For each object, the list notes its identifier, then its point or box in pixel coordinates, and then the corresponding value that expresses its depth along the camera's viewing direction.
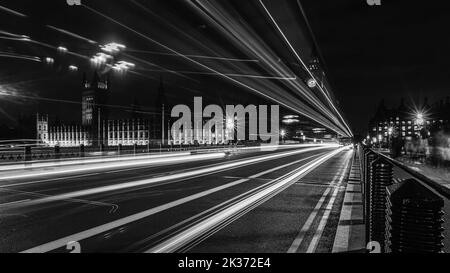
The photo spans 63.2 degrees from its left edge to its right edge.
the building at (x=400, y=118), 168.52
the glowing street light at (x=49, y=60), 24.05
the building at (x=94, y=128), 151.62
